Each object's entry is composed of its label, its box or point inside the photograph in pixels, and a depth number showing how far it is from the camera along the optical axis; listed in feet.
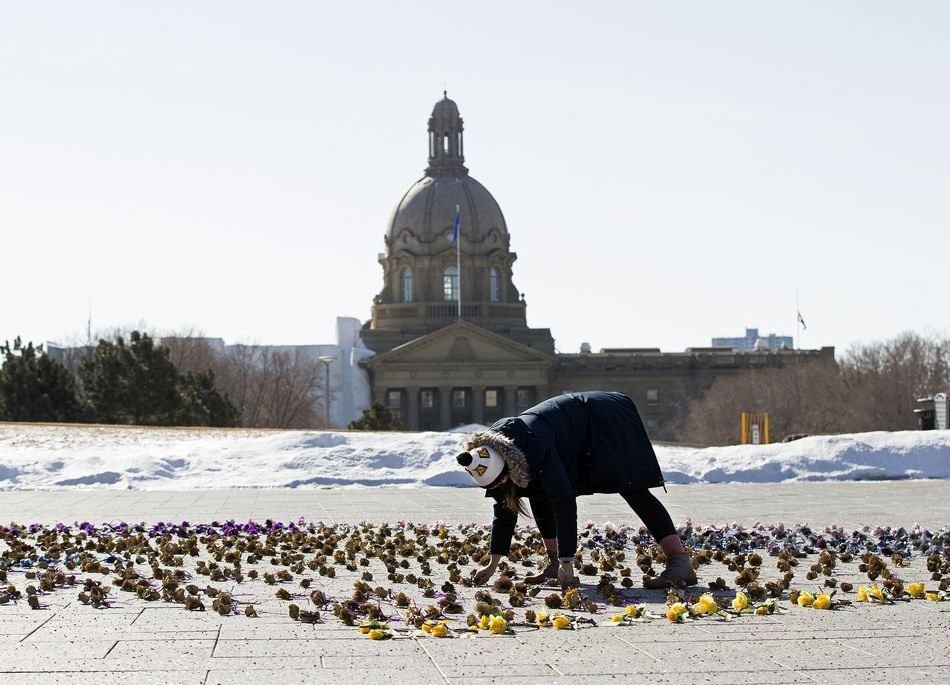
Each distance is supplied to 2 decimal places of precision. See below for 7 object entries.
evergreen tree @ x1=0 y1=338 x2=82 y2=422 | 154.20
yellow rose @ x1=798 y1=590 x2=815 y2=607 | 28.76
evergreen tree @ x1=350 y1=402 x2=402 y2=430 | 197.16
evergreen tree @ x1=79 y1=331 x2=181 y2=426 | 161.68
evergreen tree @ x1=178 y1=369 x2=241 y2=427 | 167.02
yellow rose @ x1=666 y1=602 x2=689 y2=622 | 27.09
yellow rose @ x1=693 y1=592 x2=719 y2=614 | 27.73
